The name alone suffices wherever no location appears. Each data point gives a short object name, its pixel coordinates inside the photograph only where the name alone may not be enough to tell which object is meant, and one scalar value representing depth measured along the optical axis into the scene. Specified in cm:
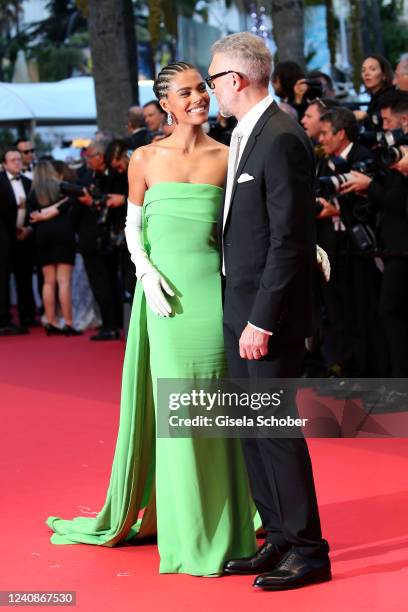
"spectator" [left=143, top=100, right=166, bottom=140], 1167
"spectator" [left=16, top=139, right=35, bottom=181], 1480
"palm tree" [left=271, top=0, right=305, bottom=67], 1373
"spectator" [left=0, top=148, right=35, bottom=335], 1345
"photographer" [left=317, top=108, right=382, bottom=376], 797
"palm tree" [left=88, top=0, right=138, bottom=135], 1450
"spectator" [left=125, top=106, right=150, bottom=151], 1152
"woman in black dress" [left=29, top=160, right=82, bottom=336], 1279
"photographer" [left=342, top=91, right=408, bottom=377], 752
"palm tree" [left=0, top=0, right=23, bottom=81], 4897
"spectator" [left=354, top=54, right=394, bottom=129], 934
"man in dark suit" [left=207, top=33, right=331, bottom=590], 422
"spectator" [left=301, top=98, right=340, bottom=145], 838
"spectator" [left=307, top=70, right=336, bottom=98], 1000
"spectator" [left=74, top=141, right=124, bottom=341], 1230
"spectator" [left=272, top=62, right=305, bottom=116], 955
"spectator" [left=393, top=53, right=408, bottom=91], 856
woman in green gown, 475
